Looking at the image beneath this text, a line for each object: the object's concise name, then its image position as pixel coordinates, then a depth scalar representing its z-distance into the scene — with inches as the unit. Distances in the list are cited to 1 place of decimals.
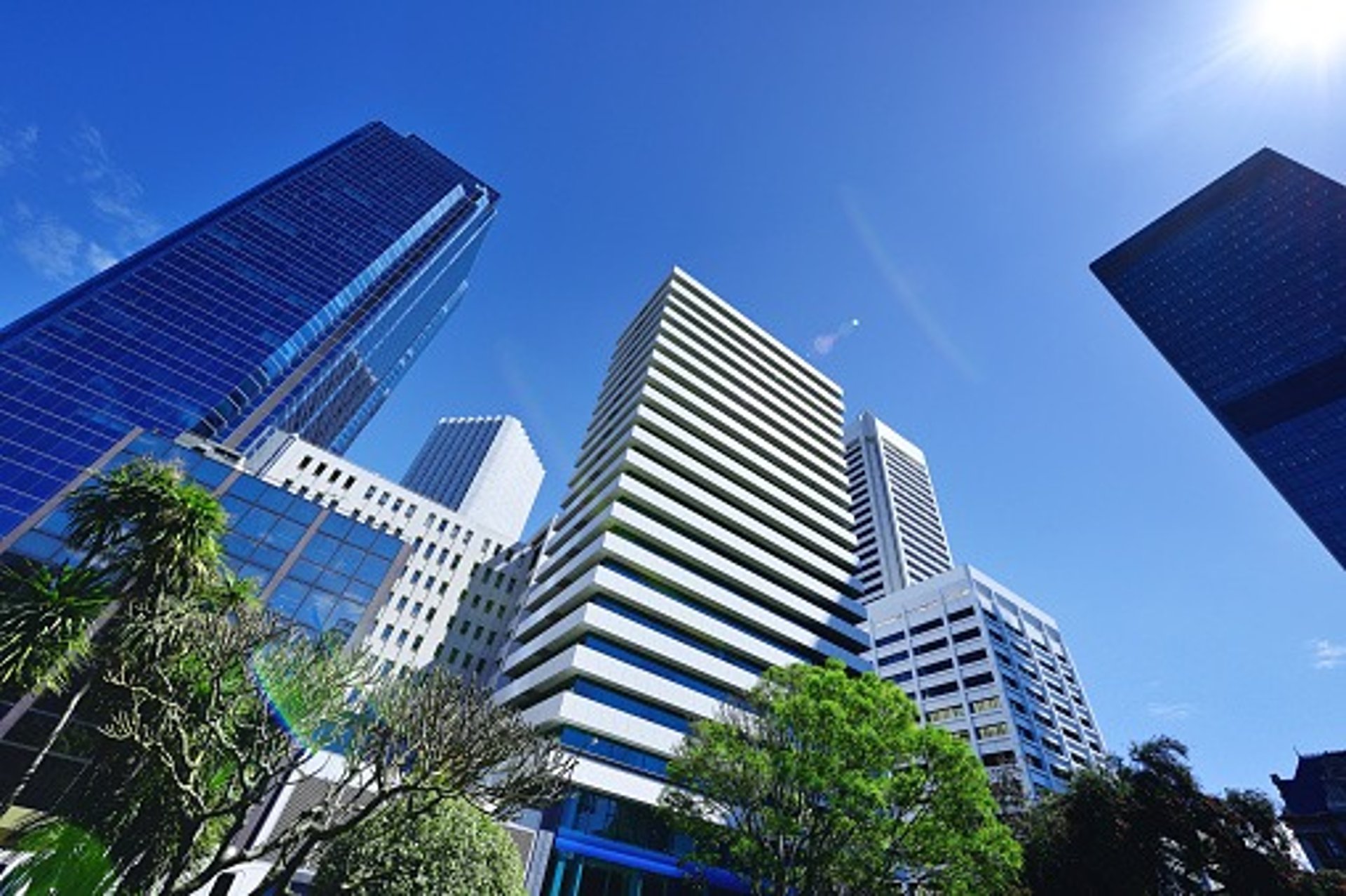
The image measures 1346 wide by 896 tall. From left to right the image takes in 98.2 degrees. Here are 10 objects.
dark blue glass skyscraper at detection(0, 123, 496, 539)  1801.2
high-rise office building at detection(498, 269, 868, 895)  1045.8
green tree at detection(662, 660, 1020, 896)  706.2
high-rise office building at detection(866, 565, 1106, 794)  2368.4
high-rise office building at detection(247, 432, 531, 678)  2492.6
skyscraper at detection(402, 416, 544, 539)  5093.5
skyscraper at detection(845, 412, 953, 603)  3863.2
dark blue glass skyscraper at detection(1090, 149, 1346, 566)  3356.3
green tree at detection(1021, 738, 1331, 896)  716.7
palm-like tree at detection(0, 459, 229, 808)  502.9
